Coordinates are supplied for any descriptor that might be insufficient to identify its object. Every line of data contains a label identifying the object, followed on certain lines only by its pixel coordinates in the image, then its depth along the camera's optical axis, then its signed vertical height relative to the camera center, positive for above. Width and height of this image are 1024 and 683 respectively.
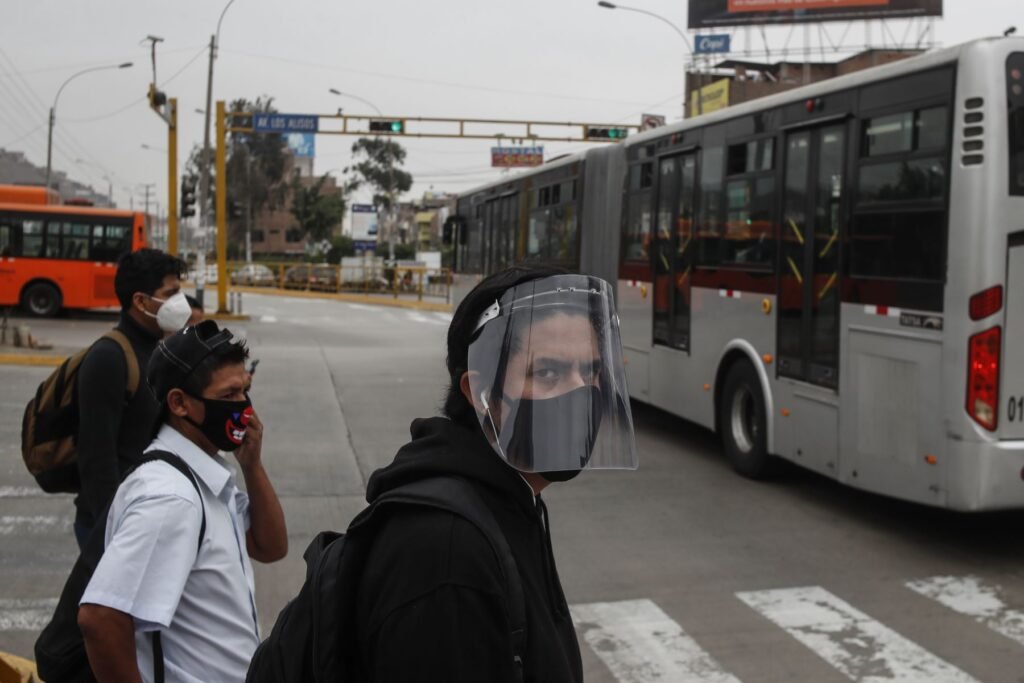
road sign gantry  33.72 +3.92
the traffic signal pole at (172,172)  28.64 +2.06
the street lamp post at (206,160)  30.53 +2.81
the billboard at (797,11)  48.81 +11.17
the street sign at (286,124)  33.69 +3.83
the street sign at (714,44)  50.50 +9.73
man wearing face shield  1.58 -0.33
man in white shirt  2.63 -0.72
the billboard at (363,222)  66.16 +2.01
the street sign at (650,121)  35.60 +4.61
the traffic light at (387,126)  34.22 +3.89
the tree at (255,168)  93.44 +7.05
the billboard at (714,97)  53.06 +7.98
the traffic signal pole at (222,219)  31.73 +0.95
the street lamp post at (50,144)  54.12 +4.85
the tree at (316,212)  88.50 +3.29
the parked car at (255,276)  58.44 -1.17
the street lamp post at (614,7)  35.33 +8.03
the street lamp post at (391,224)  74.11 +2.18
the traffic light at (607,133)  36.06 +4.06
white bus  7.47 -0.06
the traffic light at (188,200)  30.45 +1.36
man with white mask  4.10 -0.48
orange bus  30.25 -0.17
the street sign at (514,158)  49.16 +4.42
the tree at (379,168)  91.19 +7.04
